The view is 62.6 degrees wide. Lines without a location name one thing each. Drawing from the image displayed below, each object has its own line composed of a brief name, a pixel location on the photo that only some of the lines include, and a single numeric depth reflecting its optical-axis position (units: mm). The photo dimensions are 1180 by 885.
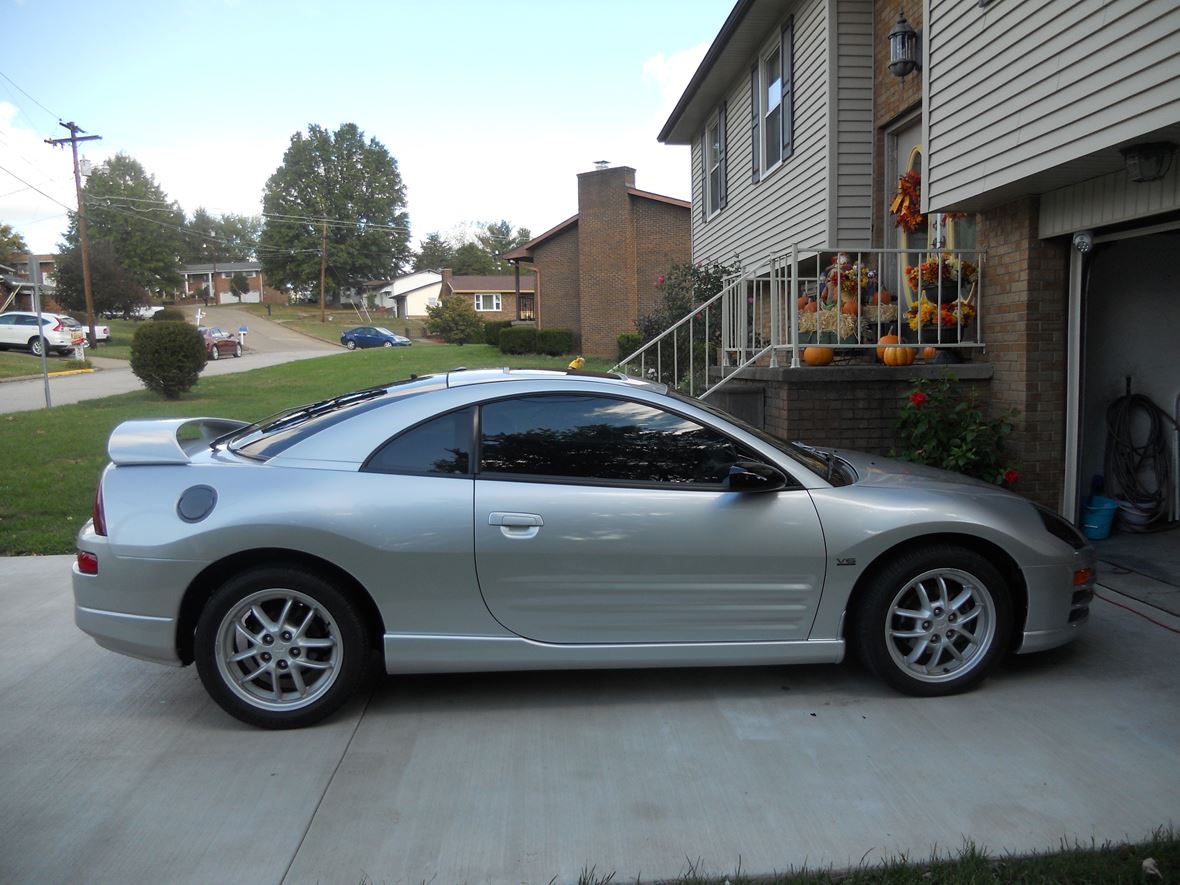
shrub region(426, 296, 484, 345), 55094
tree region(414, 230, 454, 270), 111438
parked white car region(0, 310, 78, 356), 34969
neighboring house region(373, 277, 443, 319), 84062
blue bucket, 7195
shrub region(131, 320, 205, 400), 18625
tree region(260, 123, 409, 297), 79875
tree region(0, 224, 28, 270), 56578
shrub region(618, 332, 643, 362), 26312
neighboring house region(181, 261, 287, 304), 101688
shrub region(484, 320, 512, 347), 40938
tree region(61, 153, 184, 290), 74750
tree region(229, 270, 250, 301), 98312
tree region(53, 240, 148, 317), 49812
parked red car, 39741
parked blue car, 53375
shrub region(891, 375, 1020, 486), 6970
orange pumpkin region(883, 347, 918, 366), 7715
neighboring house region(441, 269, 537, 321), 69688
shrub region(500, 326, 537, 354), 35531
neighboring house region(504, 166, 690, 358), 35000
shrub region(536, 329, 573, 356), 36000
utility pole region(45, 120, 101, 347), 38750
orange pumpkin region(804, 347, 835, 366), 7938
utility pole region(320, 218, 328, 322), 75375
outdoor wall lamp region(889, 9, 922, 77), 9000
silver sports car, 3963
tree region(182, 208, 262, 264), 108625
